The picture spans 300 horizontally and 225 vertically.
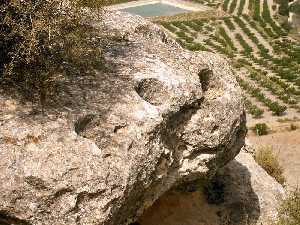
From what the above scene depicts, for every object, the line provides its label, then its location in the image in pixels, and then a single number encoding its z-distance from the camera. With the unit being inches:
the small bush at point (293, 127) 958.0
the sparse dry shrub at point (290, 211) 494.6
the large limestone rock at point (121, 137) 287.3
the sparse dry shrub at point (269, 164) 676.1
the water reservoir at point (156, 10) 2819.9
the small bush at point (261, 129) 958.4
